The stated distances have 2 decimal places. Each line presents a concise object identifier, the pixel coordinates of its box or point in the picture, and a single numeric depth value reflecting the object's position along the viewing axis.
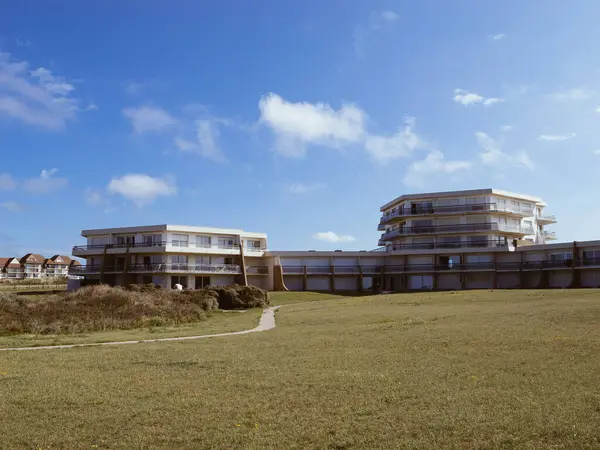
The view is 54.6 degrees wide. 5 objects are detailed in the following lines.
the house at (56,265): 170.88
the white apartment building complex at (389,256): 76.00
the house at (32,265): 164.00
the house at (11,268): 156.94
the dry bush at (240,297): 52.47
